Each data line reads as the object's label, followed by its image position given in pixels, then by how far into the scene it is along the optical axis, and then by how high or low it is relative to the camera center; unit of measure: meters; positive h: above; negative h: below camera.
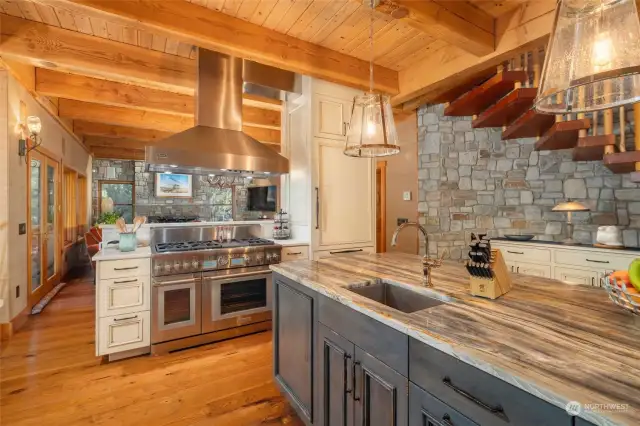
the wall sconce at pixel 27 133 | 3.28 +0.83
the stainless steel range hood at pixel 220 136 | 2.72 +0.70
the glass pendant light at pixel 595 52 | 1.05 +0.56
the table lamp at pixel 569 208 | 3.25 +0.01
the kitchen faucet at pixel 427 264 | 1.47 -0.26
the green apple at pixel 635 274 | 1.01 -0.21
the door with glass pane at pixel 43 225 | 3.77 -0.23
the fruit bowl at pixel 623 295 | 1.00 -0.29
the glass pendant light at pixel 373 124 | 1.82 +0.51
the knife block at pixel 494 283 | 1.27 -0.31
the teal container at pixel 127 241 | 2.75 -0.29
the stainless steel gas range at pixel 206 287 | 2.71 -0.74
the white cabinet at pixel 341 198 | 3.35 +0.12
